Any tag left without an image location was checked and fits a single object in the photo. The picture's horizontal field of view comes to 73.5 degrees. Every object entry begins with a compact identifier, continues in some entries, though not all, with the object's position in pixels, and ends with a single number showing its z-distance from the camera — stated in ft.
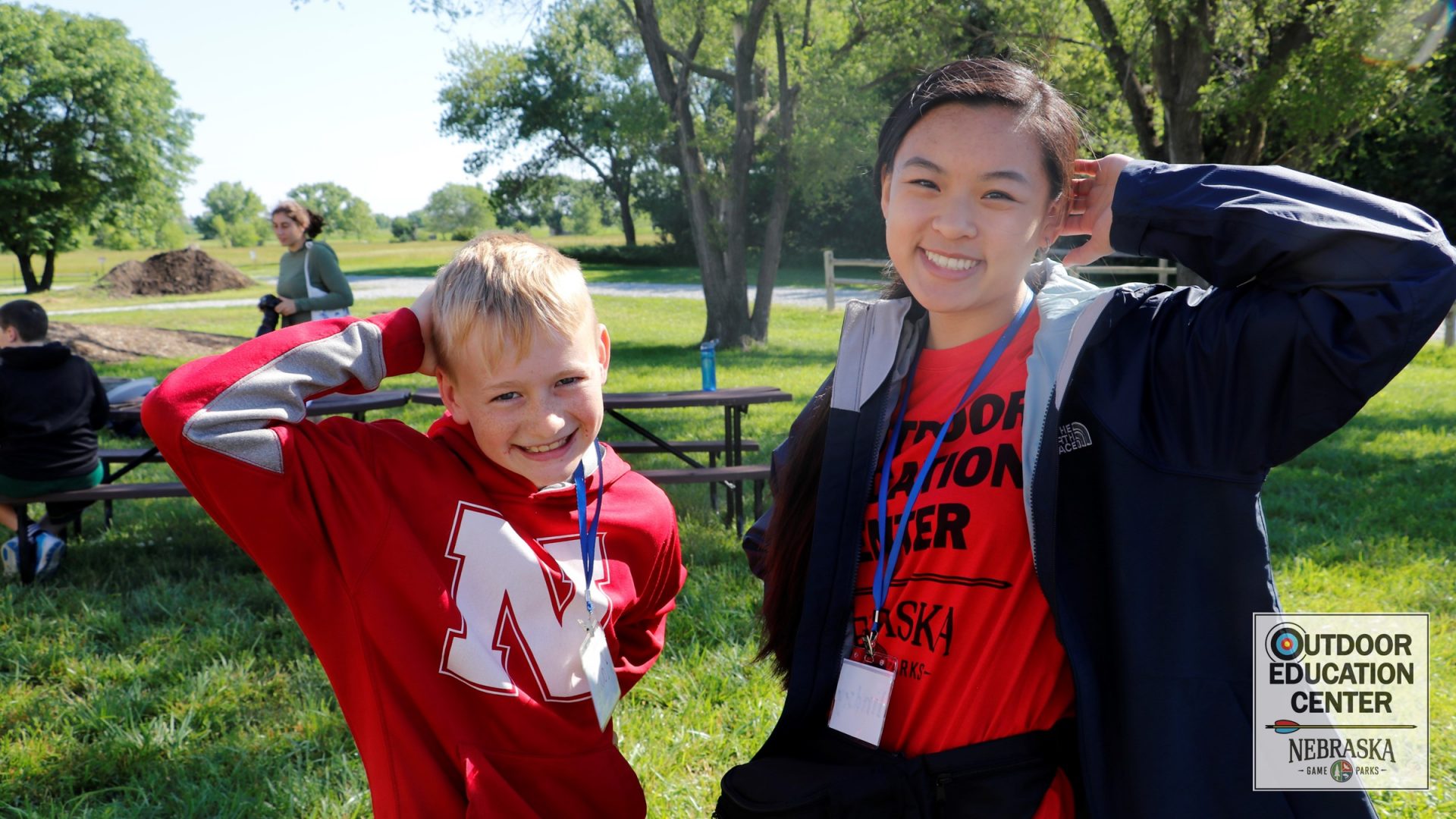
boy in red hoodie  5.46
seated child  16.63
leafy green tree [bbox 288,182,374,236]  363.97
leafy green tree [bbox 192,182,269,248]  334.65
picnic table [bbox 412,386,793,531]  18.60
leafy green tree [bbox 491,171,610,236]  143.54
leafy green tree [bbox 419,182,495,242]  313.32
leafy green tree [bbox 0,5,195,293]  109.91
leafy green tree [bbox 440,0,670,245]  128.26
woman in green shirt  22.41
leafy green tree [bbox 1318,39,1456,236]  64.64
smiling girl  4.64
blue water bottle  21.20
